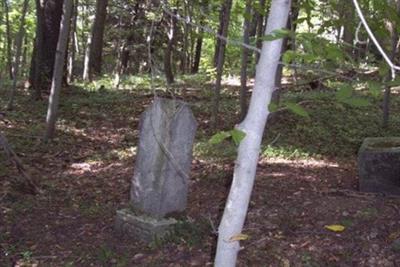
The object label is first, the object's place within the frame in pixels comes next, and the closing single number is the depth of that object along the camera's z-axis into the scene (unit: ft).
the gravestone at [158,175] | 18.72
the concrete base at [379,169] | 21.52
